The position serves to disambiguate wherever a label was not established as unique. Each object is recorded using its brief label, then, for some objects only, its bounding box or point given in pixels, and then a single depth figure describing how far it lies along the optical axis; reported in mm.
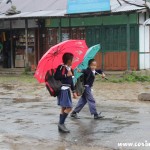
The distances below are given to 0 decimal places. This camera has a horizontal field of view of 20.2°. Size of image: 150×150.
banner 19484
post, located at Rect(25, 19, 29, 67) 22953
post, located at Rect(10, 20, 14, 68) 24734
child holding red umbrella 8164
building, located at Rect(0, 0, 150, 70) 19988
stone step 23219
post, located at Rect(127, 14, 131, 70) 19266
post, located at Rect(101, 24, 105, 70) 21202
